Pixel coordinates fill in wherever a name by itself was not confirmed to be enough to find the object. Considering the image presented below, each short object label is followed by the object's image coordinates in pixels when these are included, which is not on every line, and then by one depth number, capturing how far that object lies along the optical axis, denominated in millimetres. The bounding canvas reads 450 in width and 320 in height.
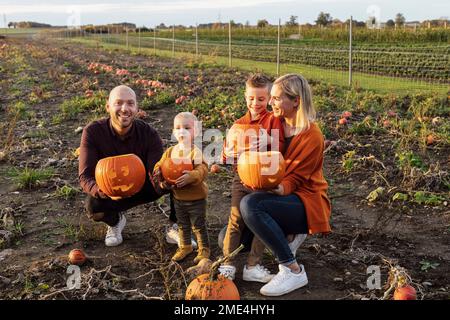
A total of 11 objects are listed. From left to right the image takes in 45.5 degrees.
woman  3580
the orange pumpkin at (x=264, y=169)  3574
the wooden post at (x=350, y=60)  13073
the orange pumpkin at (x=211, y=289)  3150
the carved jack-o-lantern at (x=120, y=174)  4082
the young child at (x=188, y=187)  3869
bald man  4328
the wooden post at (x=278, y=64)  15805
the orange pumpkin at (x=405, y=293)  3047
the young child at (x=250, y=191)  3764
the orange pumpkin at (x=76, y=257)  3971
